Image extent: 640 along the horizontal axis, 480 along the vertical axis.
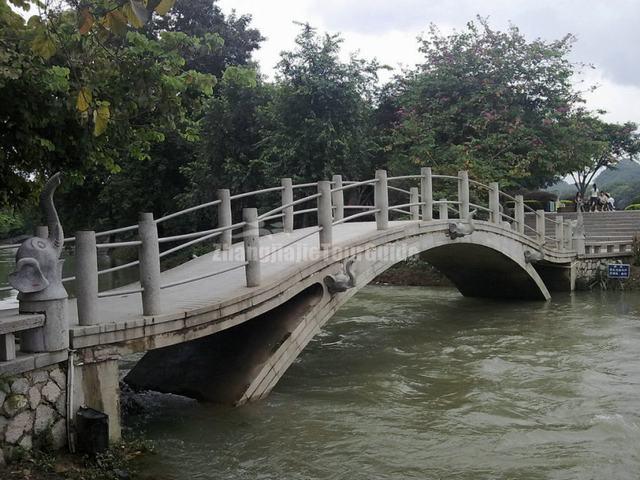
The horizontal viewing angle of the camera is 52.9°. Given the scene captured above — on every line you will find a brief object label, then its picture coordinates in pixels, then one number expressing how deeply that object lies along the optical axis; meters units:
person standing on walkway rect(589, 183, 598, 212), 26.77
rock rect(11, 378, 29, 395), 4.41
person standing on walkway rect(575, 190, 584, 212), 26.46
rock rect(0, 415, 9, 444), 4.31
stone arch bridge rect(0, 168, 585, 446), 4.72
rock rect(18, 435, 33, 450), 4.42
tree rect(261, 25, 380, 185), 17.39
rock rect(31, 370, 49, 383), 4.54
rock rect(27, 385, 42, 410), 4.50
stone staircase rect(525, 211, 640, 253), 16.89
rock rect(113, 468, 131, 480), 4.66
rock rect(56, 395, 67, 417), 4.68
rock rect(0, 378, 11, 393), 4.33
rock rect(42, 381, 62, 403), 4.61
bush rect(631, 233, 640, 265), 16.62
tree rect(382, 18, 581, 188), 18.81
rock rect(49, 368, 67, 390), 4.67
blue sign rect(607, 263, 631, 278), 16.03
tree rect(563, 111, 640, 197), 19.38
